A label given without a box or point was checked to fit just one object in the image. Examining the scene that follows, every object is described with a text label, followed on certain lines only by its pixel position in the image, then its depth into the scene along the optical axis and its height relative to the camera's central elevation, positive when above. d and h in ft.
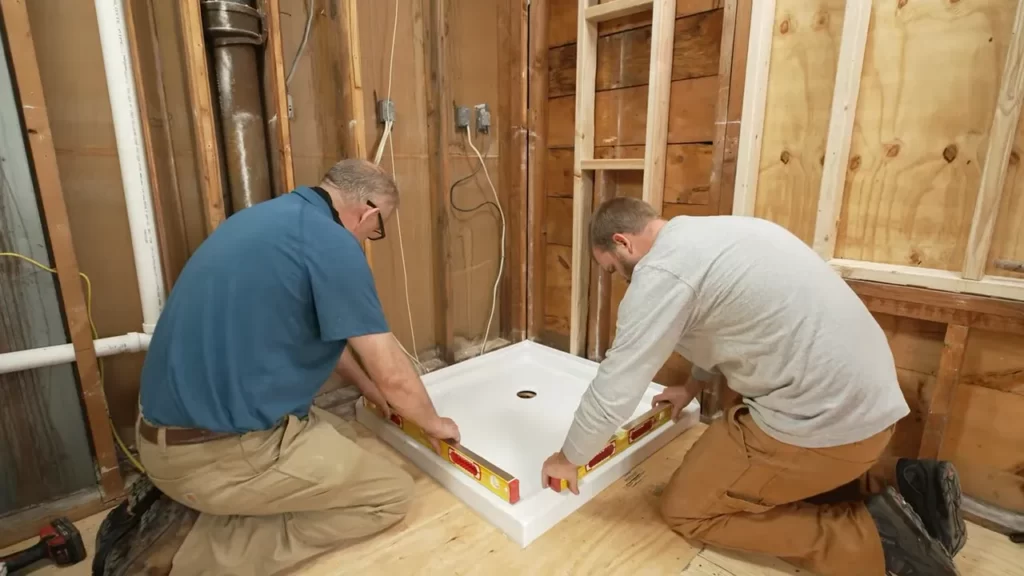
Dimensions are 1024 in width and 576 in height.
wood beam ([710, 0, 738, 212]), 6.26 +1.00
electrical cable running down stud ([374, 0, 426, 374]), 7.45 +0.27
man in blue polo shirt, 4.26 -1.79
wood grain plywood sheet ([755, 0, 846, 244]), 5.83 +0.73
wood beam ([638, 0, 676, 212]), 6.83 +1.00
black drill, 4.57 -3.34
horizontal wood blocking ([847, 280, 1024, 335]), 4.94 -1.36
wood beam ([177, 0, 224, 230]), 5.40 +0.60
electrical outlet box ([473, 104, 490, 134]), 8.57 +0.92
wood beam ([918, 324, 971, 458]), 5.21 -2.25
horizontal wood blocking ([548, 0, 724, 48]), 7.46 +2.25
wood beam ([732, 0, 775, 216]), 6.11 +0.83
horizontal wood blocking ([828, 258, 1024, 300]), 4.94 -1.09
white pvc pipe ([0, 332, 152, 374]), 4.90 -1.78
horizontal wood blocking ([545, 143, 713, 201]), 7.03 -0.05
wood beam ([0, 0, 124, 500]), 4.56 -0.56
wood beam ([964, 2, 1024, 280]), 4.59 +0.12
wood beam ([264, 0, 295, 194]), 5.86 +0.92
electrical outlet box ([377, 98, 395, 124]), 7.39 +0.88
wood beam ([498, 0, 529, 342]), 8.44 +0.38
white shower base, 5.22 -3.29
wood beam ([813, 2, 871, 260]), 5.39 +0.55
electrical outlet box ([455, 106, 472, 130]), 8.32 +0.91
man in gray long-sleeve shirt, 4.19 -1.84
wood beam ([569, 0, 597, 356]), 7.82 -0.13
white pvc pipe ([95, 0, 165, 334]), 5.01 +0.20
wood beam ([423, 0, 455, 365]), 7.72 +0.47
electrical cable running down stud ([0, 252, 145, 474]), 5.02 -1.44
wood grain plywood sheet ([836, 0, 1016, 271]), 4.95 +0.45
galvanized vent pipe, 5.64 +0.92
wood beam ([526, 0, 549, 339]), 8.43 +0.15
